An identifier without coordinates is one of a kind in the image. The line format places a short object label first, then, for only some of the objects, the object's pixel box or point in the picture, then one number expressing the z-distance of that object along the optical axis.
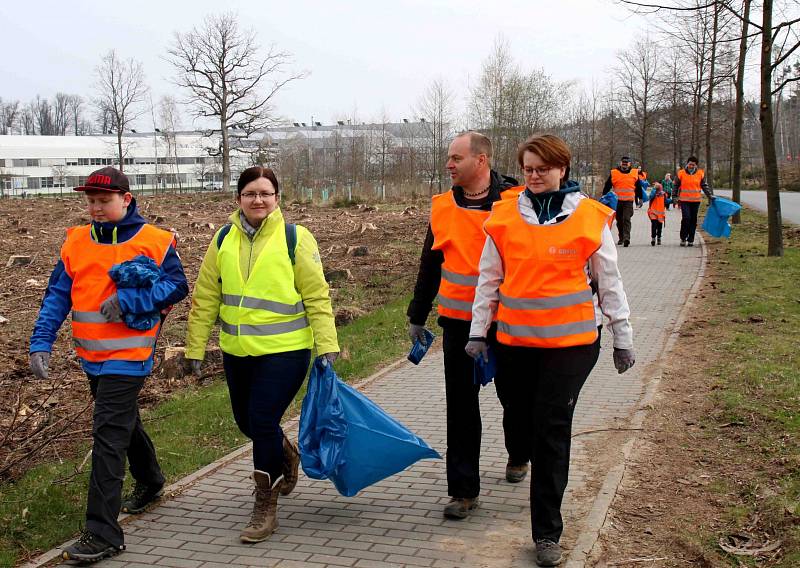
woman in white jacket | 4.38
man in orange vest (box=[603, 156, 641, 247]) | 19.45
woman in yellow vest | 4.78
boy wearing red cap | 4.61
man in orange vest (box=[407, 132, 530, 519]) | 5.02
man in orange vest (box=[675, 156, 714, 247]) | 18.67
